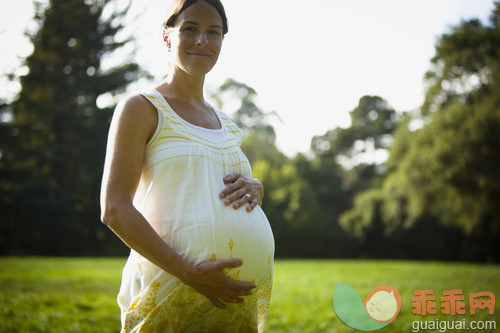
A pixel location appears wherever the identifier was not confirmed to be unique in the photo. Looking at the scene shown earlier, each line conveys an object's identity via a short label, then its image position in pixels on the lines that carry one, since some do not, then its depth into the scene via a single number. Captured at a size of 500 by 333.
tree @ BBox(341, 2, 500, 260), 18.75
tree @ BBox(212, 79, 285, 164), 42.72
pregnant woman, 1.40
